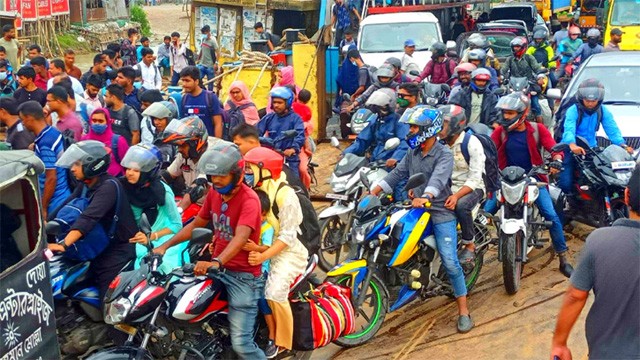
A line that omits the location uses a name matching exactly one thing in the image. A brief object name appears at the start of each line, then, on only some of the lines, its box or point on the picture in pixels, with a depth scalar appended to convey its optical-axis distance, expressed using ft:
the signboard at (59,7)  101.24
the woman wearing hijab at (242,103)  31.60
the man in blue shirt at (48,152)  22.54
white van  54.34
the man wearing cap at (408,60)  47.80
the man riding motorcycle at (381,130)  27.86
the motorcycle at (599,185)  27.71
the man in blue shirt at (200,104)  29.53
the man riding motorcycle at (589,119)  29.04
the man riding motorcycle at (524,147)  25.90
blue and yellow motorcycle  21.42
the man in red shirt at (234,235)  16.80
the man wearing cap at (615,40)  50.21
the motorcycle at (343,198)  26.27
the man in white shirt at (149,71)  45.65
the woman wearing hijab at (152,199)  18.94
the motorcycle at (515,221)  24.53
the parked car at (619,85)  32.91
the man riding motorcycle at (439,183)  22.27
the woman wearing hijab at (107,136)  25.05
